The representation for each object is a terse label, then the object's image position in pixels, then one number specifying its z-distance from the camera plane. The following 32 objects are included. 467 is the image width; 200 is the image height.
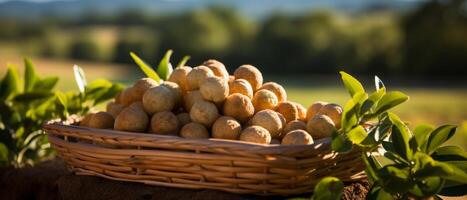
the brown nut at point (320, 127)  0.90
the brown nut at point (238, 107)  0.91
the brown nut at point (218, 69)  0.99
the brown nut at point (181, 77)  0.99
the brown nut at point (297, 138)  0.86
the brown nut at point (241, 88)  0.94
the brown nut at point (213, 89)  0.91
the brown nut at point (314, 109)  0.97
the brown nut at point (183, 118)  0.93
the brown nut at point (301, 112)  0.98
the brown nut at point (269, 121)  0.90
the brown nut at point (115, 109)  0.99
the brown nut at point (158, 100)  0.93
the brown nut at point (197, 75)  0.96
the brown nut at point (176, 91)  0.95
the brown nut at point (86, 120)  1.00
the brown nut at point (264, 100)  0.94
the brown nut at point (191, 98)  0.94
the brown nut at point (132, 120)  0.92
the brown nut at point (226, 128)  0.88
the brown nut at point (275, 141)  0.89
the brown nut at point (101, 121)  0.96
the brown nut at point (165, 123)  0.91
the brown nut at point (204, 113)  0.90
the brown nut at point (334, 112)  0.93
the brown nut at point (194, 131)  0.88
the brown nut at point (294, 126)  0.92
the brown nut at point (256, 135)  0.86
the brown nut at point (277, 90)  0.99
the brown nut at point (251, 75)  1.00
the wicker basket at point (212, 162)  0.84
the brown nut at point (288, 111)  0.96
